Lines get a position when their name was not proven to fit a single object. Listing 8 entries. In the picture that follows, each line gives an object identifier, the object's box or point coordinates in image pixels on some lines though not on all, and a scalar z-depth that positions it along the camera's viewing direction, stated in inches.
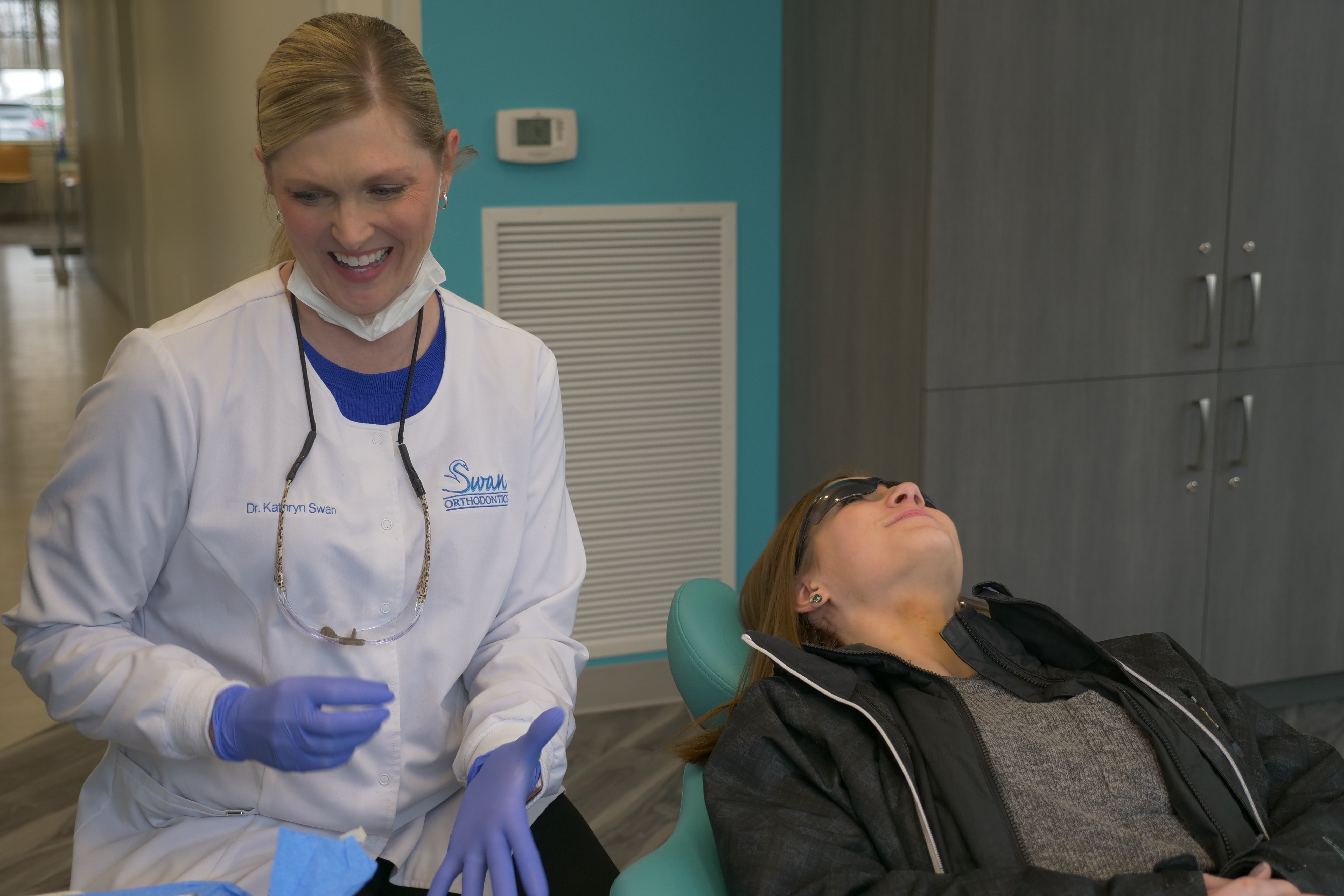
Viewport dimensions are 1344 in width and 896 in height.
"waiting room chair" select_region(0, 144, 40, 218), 486.0
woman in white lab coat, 46.8
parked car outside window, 523.2
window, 507.2
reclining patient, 49.5
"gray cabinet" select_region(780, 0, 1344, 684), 98.0
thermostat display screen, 109.6
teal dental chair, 51.9
